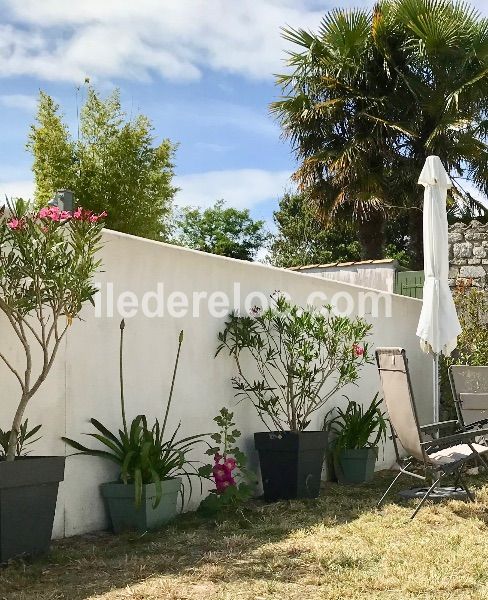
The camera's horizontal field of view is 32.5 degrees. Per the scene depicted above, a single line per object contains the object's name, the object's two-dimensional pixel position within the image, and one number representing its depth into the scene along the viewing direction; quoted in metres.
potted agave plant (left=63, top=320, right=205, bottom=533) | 5.18
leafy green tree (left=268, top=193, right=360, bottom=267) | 28.38
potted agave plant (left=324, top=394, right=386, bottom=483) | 7.58
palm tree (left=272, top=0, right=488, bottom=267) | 17.30
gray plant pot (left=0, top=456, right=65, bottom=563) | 4.20
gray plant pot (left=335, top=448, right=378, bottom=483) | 7.57
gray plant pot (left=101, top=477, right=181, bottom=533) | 5.18
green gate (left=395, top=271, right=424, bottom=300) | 11.37
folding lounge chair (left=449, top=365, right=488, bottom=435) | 7.39
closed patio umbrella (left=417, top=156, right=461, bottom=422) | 7.48
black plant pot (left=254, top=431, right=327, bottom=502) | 6.40
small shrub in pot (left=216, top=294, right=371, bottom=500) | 6.45
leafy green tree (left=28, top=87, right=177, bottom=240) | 25.31
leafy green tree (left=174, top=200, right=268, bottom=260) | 38.22
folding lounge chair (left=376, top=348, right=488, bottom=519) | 5.76
